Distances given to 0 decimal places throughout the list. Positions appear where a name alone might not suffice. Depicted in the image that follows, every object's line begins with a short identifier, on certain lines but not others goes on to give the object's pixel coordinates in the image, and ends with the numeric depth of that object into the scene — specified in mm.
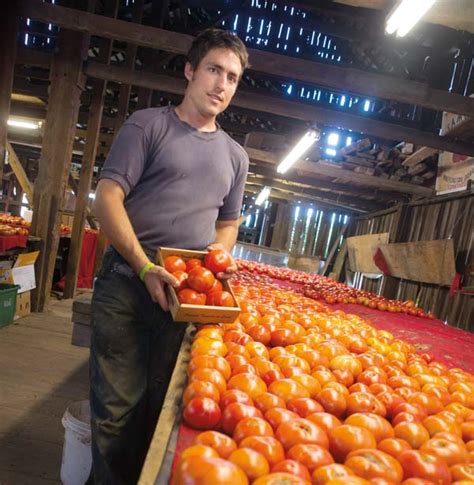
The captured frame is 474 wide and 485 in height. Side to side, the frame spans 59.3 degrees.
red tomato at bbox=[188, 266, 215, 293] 2285
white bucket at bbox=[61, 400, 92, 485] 2719
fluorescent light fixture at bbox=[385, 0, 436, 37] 3854
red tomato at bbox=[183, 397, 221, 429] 1502
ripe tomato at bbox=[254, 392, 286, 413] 1675
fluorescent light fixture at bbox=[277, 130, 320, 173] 7582
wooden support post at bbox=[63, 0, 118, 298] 8375
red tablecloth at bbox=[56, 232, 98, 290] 10602
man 2238
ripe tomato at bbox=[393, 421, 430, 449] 1580
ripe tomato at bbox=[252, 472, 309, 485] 1103
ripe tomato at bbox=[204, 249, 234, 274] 2443
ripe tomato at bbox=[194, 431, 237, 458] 1308
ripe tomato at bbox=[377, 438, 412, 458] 1434
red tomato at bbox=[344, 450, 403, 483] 1239
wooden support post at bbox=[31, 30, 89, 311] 6773
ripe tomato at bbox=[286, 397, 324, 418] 1682
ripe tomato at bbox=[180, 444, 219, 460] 1182
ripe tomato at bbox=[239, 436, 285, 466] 1290
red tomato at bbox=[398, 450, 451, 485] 1296
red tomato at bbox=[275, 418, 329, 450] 1402
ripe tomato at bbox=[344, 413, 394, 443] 1572
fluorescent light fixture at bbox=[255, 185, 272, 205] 14554
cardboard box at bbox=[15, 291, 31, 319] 6699
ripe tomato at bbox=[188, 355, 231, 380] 1901
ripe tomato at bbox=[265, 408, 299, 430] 1527
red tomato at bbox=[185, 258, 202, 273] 2361
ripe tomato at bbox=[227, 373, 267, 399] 1778
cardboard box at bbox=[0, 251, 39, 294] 6219
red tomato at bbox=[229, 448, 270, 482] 1189
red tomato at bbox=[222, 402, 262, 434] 1518
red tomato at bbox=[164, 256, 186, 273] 2275
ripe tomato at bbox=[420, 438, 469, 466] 1419
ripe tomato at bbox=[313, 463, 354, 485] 1169
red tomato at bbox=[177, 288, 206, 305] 2227
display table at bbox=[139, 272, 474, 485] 1292
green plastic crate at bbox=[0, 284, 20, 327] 6043
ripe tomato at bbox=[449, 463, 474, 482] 1314
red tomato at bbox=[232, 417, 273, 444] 1399
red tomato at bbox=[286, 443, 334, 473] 1274
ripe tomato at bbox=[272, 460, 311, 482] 1181
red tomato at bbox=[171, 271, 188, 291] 2234
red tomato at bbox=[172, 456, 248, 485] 1068
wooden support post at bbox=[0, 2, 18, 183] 5566
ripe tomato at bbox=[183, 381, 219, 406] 1609
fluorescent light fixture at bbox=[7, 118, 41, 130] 12720
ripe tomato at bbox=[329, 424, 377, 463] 1425
